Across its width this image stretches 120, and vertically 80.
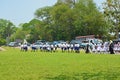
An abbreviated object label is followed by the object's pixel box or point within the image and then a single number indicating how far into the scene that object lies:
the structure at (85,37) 42.81
